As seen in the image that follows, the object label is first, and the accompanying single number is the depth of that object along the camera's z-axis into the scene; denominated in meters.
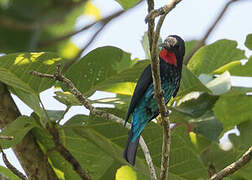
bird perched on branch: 5.89
